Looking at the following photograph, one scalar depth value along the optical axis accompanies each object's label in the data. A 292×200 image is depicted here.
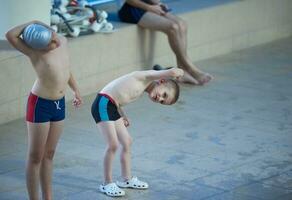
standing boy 7.95
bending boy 8.79
